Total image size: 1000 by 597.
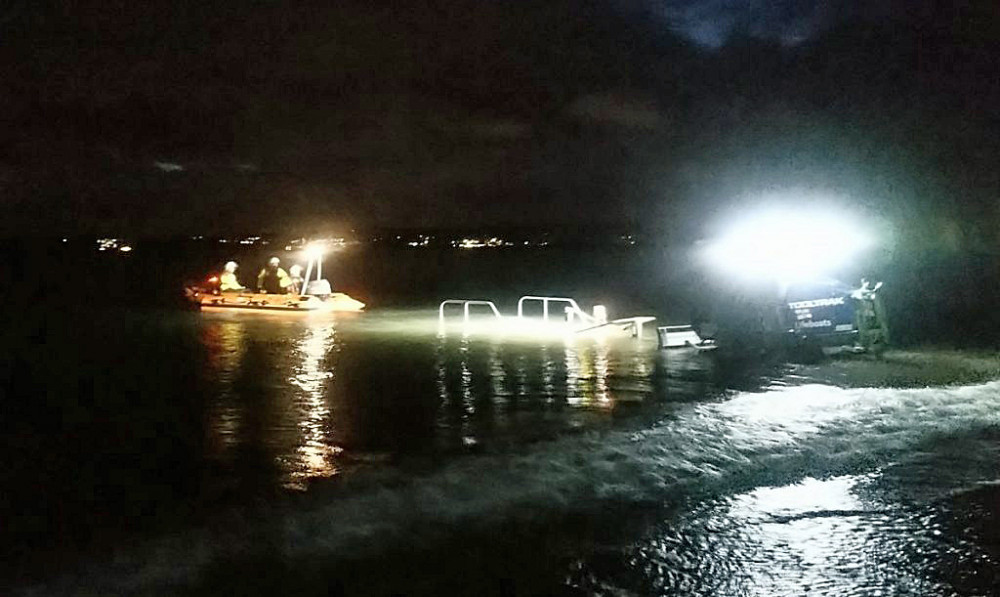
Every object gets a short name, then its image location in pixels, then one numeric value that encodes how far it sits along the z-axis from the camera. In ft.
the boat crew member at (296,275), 117.60
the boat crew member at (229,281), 119.14
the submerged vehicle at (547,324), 76.69
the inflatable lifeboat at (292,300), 104.78
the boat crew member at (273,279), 114.74
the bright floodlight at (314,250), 112.47
